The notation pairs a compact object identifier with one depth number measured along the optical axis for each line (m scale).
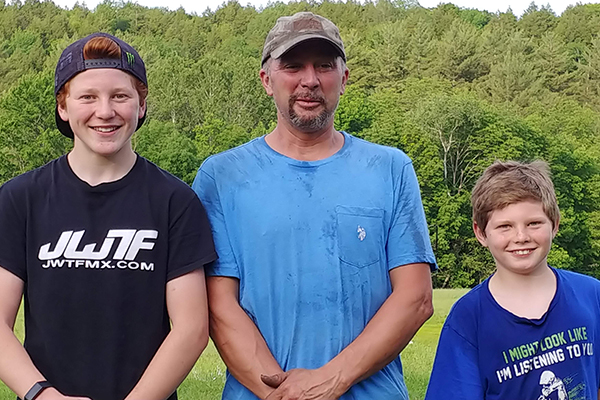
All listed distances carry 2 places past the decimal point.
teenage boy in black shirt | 3.32
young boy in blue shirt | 3.39
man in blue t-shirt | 3.52
